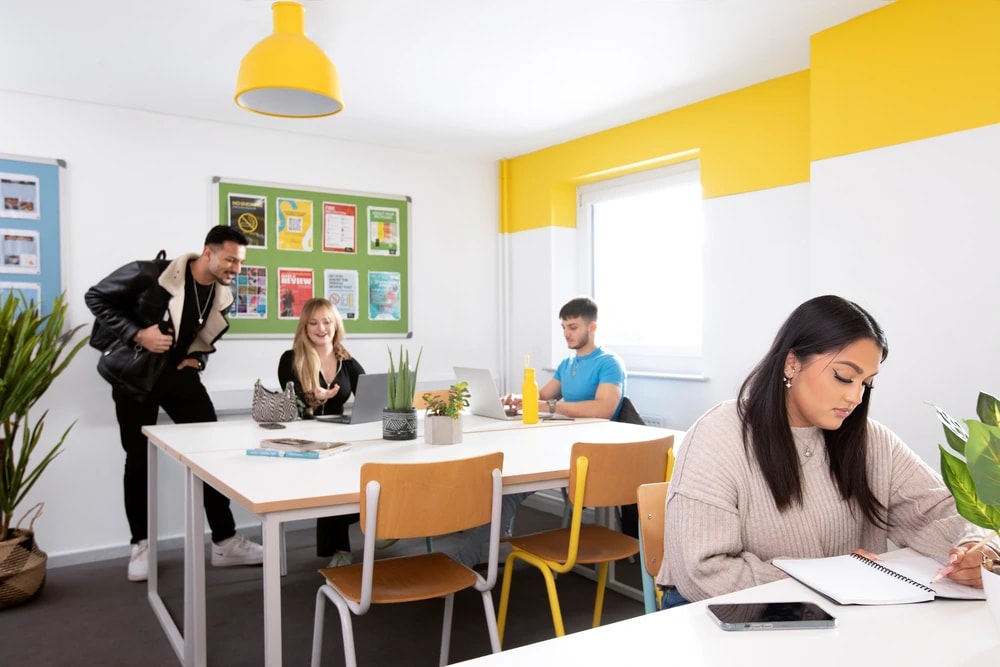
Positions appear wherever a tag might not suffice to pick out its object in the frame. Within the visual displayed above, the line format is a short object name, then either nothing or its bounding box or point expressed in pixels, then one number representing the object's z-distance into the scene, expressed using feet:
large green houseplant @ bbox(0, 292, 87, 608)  10.17
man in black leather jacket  11.40
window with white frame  14.26
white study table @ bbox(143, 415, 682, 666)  5.73
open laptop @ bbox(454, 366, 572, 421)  10.96
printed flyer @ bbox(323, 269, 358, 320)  15.20
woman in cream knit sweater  4.62
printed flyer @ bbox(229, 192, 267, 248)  14.06
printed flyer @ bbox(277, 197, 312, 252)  14.60
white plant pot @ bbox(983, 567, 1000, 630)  3.01
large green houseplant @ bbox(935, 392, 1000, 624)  2.66
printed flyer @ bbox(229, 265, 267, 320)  14.11
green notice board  14.23
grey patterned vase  8.78
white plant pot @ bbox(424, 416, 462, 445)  8.59
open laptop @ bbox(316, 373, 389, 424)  10.14
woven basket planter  10.08
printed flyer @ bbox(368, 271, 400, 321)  15.75
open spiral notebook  3.71
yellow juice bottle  10.44
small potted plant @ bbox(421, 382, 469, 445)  8.59
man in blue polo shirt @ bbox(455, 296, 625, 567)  11.87
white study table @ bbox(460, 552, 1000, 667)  3.03
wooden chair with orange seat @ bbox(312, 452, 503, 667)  5.97
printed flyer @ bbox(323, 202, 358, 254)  15.14
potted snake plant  8.79
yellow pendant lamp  7.80
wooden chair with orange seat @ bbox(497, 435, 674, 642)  7.22
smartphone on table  3.33
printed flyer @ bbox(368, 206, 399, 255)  15.74
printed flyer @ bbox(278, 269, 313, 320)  14.62
